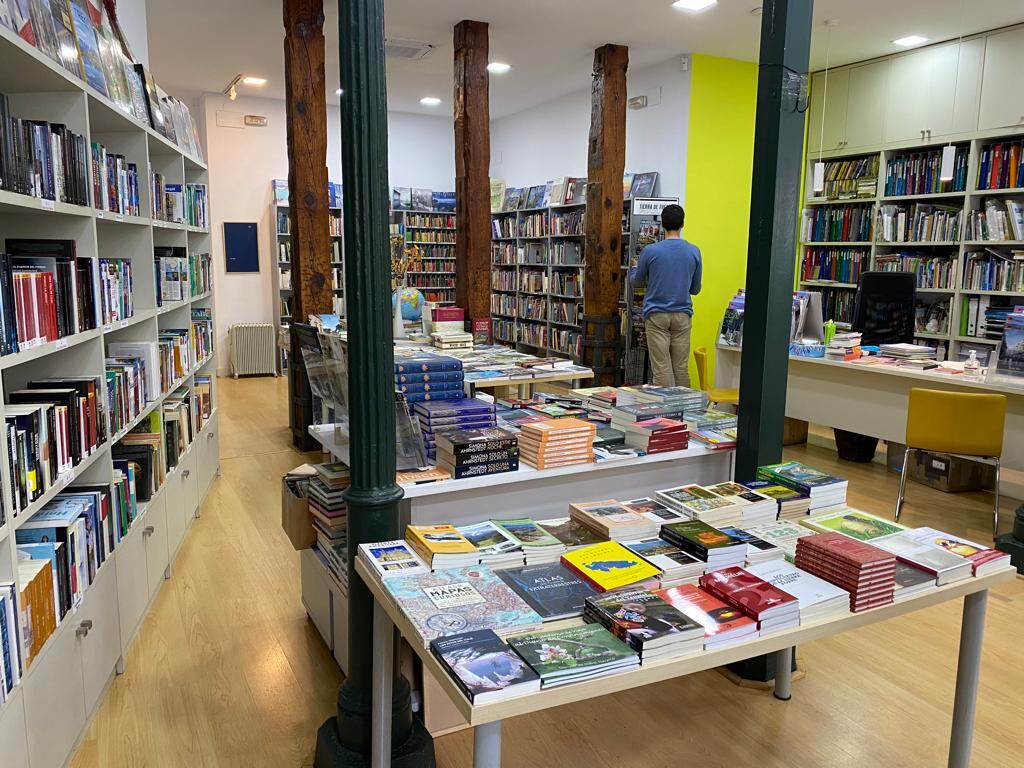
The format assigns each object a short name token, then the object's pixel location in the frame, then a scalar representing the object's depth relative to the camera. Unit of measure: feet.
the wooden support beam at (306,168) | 17.92
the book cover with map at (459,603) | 5.24
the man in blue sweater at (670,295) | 19.63
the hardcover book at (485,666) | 4.50
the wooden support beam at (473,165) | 20.76
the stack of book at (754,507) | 7.39
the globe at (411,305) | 19.72
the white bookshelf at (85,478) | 6.44
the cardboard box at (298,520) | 9.46
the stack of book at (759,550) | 6.52
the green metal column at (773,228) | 8.25
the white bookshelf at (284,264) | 31.78
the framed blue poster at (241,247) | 32.01
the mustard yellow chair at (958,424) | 13.25
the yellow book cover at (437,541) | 6.26
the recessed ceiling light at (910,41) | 22.16
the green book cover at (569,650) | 4.78
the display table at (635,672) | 4.62
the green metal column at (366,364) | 6.25
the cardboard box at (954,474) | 16.17
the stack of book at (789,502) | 7.61
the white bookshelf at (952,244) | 21.27
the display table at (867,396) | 14.10
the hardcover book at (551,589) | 5.59
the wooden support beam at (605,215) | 22.02
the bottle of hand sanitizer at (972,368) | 14.99
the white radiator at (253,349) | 31.52
